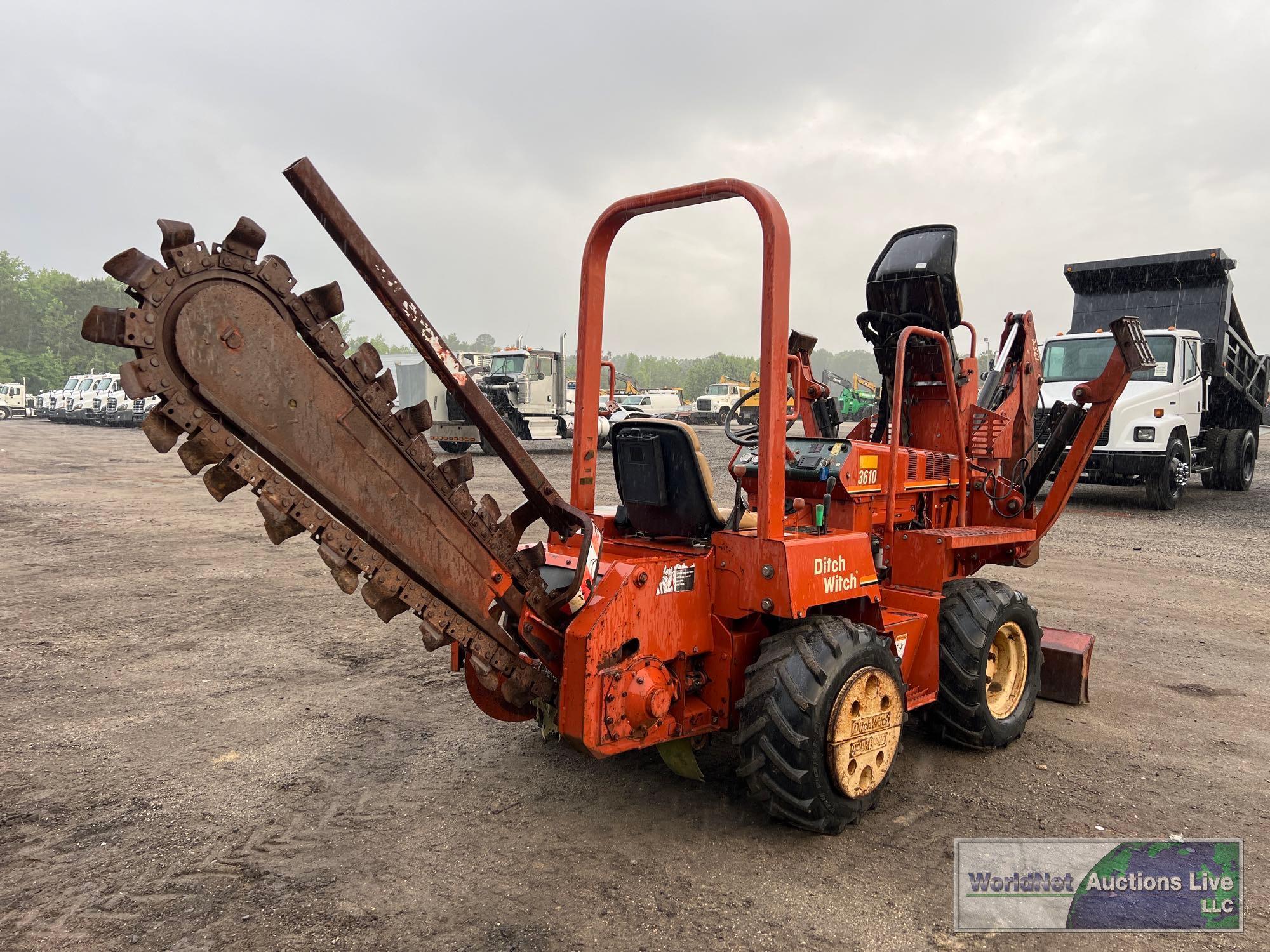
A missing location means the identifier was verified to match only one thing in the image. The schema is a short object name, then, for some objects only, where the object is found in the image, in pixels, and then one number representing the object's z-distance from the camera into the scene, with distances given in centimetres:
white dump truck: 1260
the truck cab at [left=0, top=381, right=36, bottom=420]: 4309
